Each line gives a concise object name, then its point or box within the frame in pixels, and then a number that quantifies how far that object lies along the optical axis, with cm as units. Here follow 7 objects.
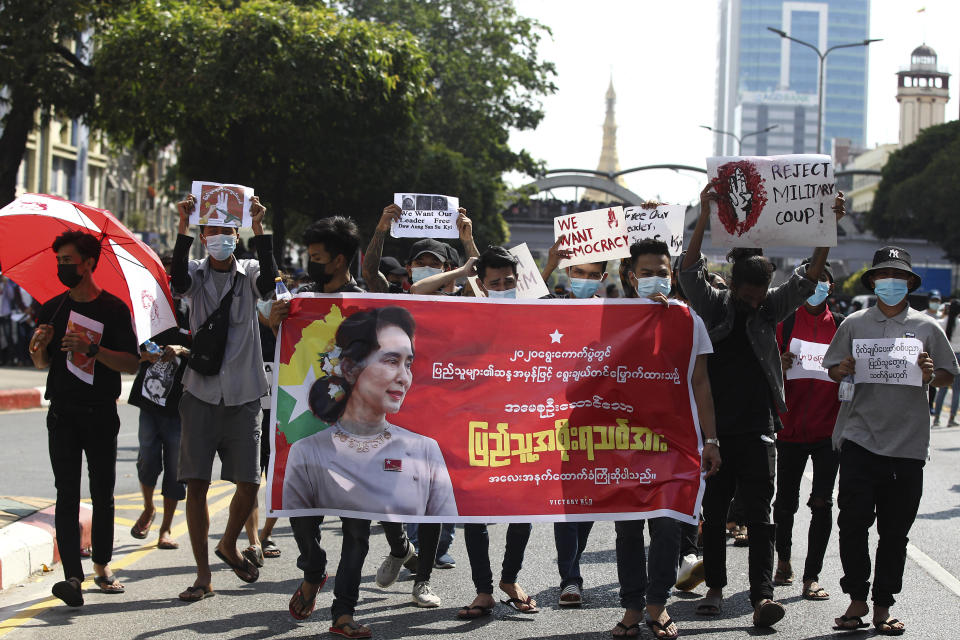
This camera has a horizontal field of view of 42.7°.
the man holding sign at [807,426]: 718
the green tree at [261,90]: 2308
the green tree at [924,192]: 5922
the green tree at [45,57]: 2503
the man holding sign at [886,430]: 636
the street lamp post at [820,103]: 4016
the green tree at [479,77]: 3766
